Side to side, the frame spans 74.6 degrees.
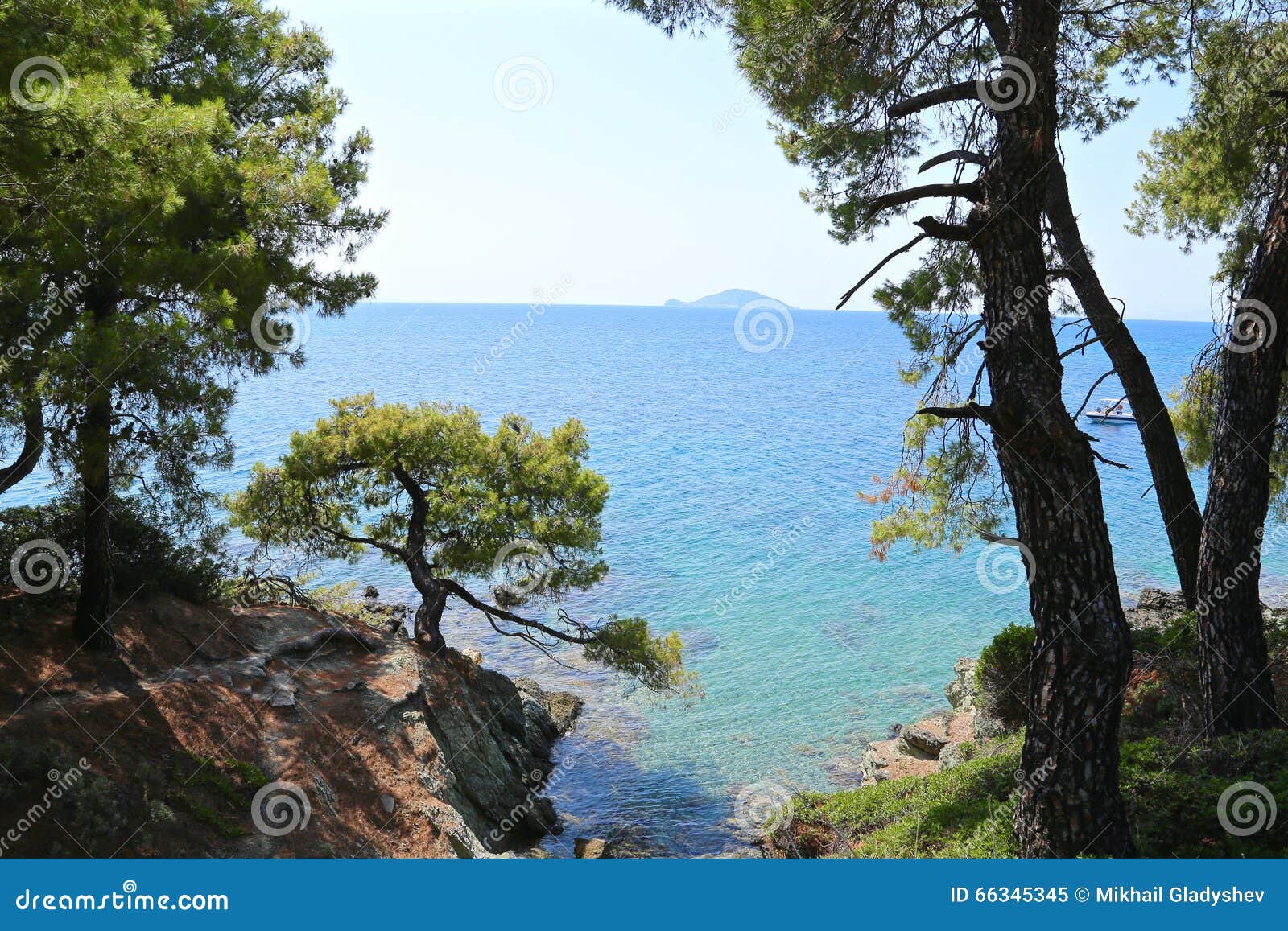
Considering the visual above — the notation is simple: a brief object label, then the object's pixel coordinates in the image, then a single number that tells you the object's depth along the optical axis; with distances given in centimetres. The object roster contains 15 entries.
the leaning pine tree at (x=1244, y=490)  748
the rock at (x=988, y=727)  1274
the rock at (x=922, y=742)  1535
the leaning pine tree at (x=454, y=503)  1453
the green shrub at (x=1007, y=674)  1187
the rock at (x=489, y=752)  1225
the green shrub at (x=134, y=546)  1178
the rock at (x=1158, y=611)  1321
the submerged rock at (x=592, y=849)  1293
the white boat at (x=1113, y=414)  5136
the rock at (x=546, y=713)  1716
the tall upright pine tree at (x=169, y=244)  701
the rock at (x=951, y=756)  1254
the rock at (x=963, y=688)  1792
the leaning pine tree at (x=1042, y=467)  549
